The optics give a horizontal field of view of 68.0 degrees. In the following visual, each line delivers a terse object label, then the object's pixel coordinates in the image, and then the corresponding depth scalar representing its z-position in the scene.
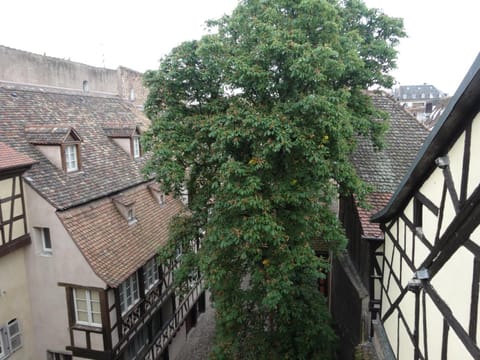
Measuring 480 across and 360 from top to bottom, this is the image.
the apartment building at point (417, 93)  84.06
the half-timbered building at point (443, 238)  4.37
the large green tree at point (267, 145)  8.23
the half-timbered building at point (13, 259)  10.50
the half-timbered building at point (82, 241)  11.16
